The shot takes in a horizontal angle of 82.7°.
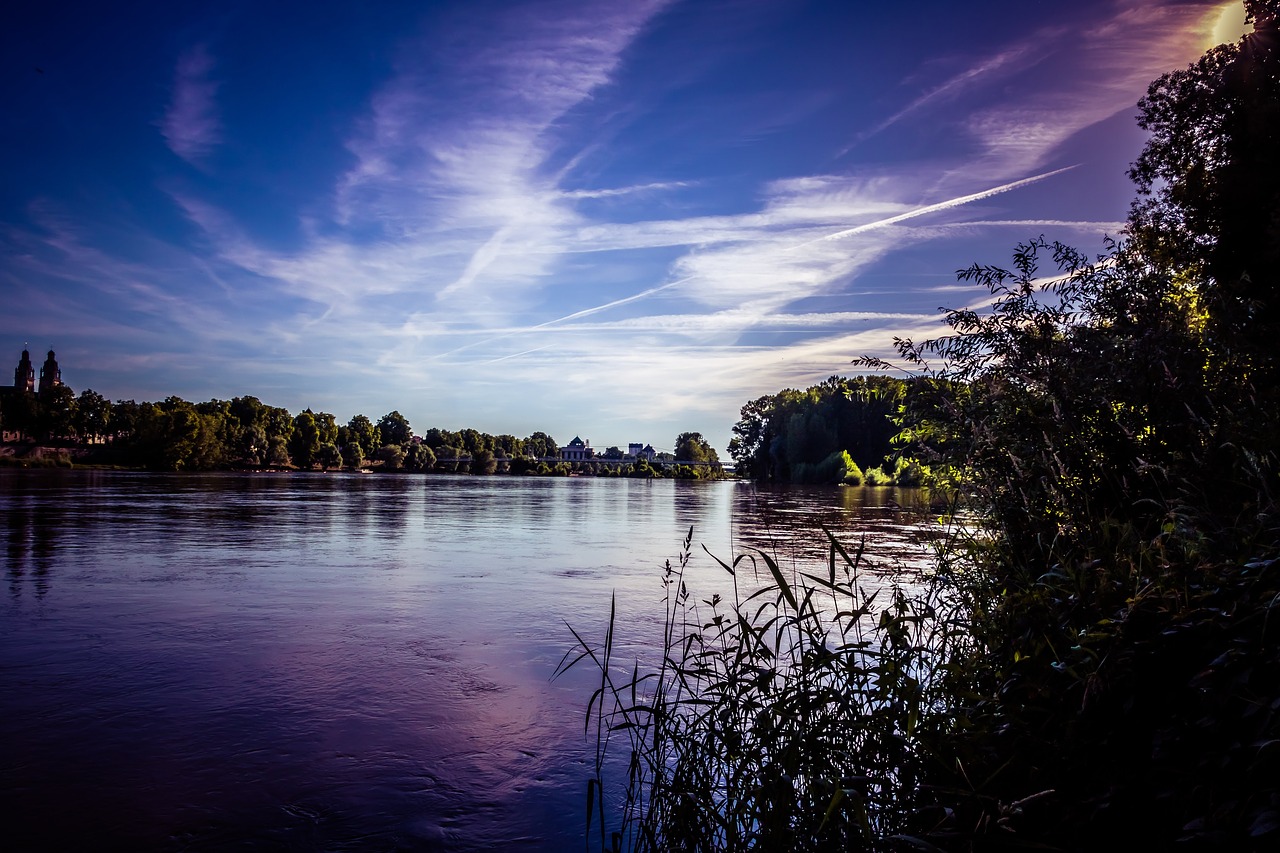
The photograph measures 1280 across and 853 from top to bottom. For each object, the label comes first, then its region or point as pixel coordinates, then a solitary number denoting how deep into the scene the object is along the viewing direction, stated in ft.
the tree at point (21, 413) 420.77
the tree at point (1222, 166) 50.11
